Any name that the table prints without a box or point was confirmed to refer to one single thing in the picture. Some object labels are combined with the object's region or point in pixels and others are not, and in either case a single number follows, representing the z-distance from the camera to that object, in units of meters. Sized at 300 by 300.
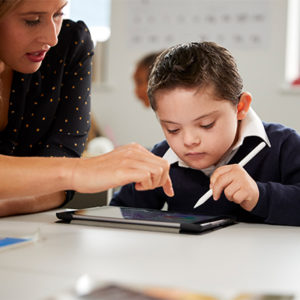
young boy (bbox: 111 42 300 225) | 1.22
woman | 1.01
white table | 0.75
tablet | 1.01
